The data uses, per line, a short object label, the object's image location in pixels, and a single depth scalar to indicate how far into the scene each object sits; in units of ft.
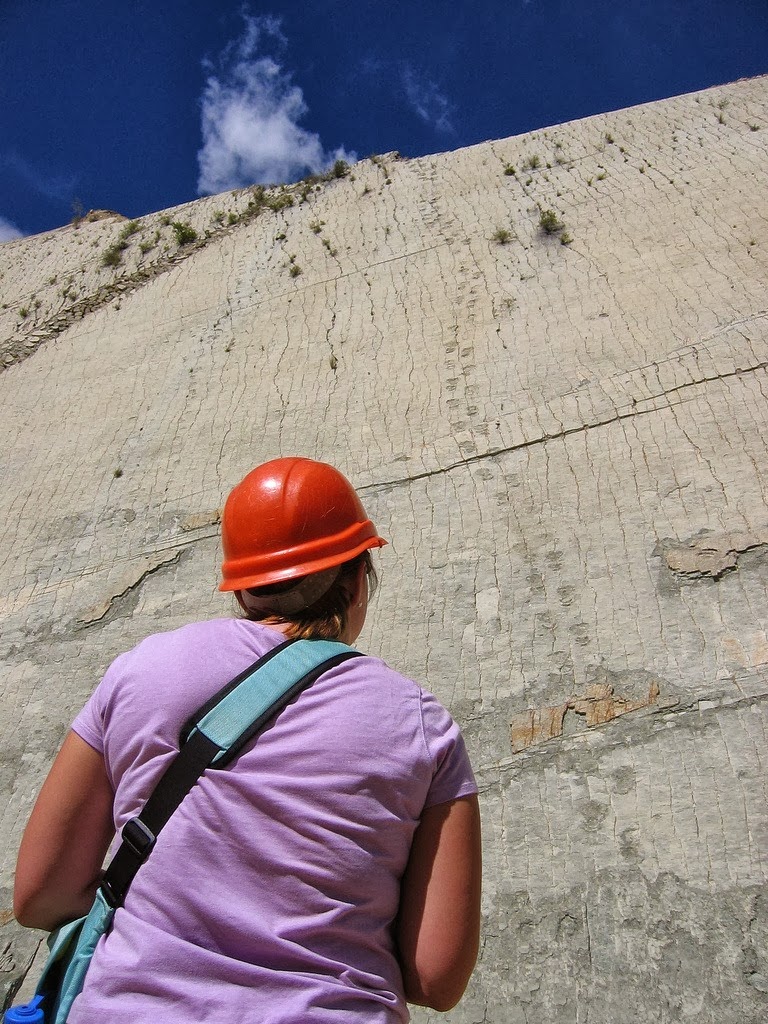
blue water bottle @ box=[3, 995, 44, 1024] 4.02
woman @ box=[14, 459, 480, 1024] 3.73
